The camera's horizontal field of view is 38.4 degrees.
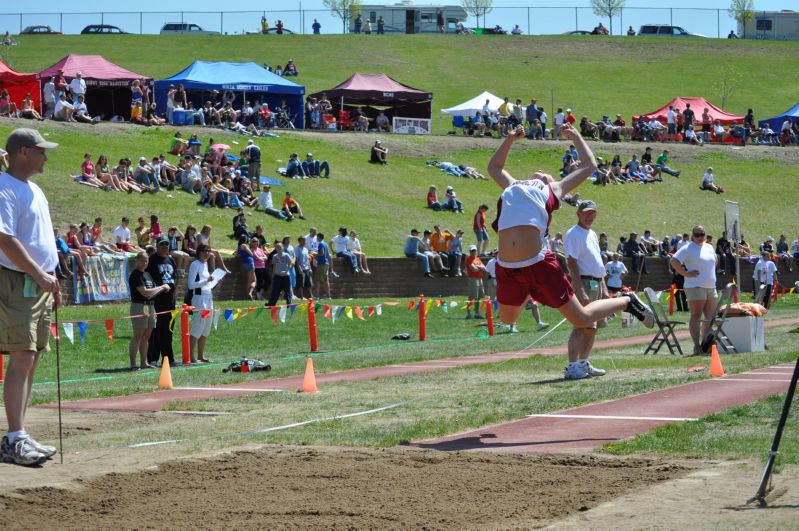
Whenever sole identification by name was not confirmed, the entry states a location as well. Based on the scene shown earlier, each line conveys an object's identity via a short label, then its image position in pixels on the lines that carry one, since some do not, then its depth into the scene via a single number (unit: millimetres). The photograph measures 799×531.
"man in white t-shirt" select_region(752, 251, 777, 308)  33375
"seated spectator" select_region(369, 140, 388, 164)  48719
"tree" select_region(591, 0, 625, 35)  102875
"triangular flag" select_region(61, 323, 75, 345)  17062
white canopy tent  56688
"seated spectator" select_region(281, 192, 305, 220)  36781
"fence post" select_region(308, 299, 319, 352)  21062
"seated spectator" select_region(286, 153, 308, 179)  42156
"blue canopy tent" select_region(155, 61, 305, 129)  46406
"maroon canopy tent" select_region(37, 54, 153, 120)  44181
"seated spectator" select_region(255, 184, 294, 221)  36312
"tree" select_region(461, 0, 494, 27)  107131
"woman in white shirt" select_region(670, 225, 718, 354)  17188
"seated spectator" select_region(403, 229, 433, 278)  34125
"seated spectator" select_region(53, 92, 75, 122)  41156
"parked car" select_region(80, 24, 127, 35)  86062
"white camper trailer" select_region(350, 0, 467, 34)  98688
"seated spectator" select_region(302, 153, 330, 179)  43281
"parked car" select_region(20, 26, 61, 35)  84750
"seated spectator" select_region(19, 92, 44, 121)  40188
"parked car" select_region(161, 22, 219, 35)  89625
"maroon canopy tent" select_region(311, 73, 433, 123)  53281
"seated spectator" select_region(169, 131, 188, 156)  39062
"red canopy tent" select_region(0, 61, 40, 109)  42156
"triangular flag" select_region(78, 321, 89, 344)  17936
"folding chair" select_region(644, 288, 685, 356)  17672
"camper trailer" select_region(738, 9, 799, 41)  104500
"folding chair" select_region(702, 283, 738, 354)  17109
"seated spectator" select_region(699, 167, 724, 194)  53625
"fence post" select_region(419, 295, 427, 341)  23578
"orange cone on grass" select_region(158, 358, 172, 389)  14266
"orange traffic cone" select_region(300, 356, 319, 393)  12984
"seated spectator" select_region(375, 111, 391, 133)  54656
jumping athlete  9938
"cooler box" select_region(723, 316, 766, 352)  17578
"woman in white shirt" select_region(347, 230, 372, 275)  32656
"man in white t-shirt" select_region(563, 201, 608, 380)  13750
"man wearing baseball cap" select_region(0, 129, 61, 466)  7719
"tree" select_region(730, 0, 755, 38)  104062
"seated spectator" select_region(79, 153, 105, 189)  34000
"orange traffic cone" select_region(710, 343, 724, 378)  13250
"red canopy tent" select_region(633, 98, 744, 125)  60938
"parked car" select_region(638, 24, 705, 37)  99812
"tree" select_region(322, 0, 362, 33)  100938
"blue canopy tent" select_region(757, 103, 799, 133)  62625
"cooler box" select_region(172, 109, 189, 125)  45156
